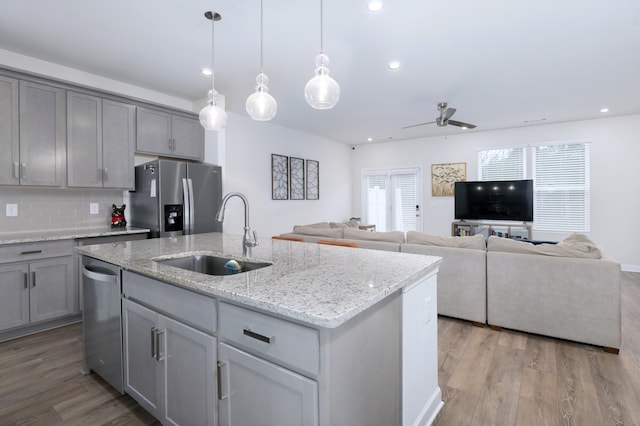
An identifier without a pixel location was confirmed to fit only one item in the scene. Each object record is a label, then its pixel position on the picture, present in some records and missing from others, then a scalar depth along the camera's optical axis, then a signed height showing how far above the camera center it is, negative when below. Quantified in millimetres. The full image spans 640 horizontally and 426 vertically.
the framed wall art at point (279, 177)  5797 +655
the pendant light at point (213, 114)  2420 +761
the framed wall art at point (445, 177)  6785 +741
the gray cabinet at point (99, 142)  3334 +797
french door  7391 +290
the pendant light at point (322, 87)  1836 +731
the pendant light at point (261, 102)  2105 +739
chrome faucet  2005 -183
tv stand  5992 -377
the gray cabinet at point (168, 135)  3886 +1021
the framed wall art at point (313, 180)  6717 +688
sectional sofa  2576 -670
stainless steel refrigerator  3650 +174
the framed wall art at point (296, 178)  6240 +670
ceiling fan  4345 +1329
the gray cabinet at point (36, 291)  2801 -739
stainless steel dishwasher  1870 -685
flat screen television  5926 +199
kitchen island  1022 -513
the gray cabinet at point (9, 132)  2896 +759
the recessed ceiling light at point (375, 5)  2254 +1502
